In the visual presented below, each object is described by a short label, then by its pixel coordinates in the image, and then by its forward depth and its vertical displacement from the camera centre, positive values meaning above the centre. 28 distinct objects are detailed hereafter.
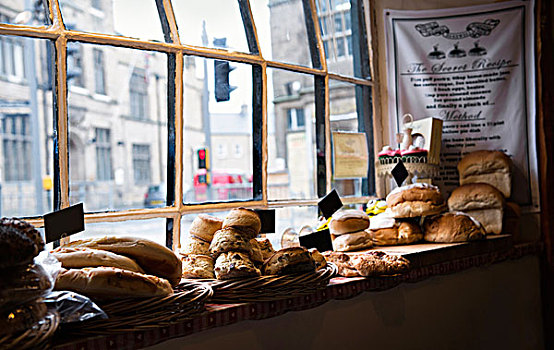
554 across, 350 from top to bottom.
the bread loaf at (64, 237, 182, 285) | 1.42 -0.20
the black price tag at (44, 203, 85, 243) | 1.49 -0.13
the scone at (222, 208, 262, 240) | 1.73 -0.16
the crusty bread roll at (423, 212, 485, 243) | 2.58 -0.31
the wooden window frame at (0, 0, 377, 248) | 1.94 +0.33
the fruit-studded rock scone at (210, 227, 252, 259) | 1.67 -0.22
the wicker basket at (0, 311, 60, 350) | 0.97 -0.29
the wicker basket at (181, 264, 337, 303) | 1.57 -0.35
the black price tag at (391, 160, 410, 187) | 2.82 -0.04
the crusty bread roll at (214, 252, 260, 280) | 1.59 -0.28
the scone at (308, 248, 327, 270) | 1.89 -0.32
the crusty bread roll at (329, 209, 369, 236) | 2.47 -0.25
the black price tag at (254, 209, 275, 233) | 1.94 -0.18
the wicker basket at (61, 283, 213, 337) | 1.21 -0.33
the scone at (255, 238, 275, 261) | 1.86 -0.27
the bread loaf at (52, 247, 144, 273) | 1.33 -0.20
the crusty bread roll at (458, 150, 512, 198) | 2.95 -0.04
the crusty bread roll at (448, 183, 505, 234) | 2.83 -0.21
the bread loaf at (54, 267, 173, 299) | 1.23 -0.24
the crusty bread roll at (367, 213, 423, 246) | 2.62 -0.32
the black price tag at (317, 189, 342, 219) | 2.27 -0.15
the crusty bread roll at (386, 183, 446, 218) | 2.60 -0.18
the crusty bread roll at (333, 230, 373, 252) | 2.43 -0.34
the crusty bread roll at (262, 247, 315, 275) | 1.68 -0.29
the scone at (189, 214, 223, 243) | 1.83 -0.18
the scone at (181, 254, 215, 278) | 1.67 -0.29
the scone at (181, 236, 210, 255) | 1.79 -0.25
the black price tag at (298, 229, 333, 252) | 2.19 -0.29
